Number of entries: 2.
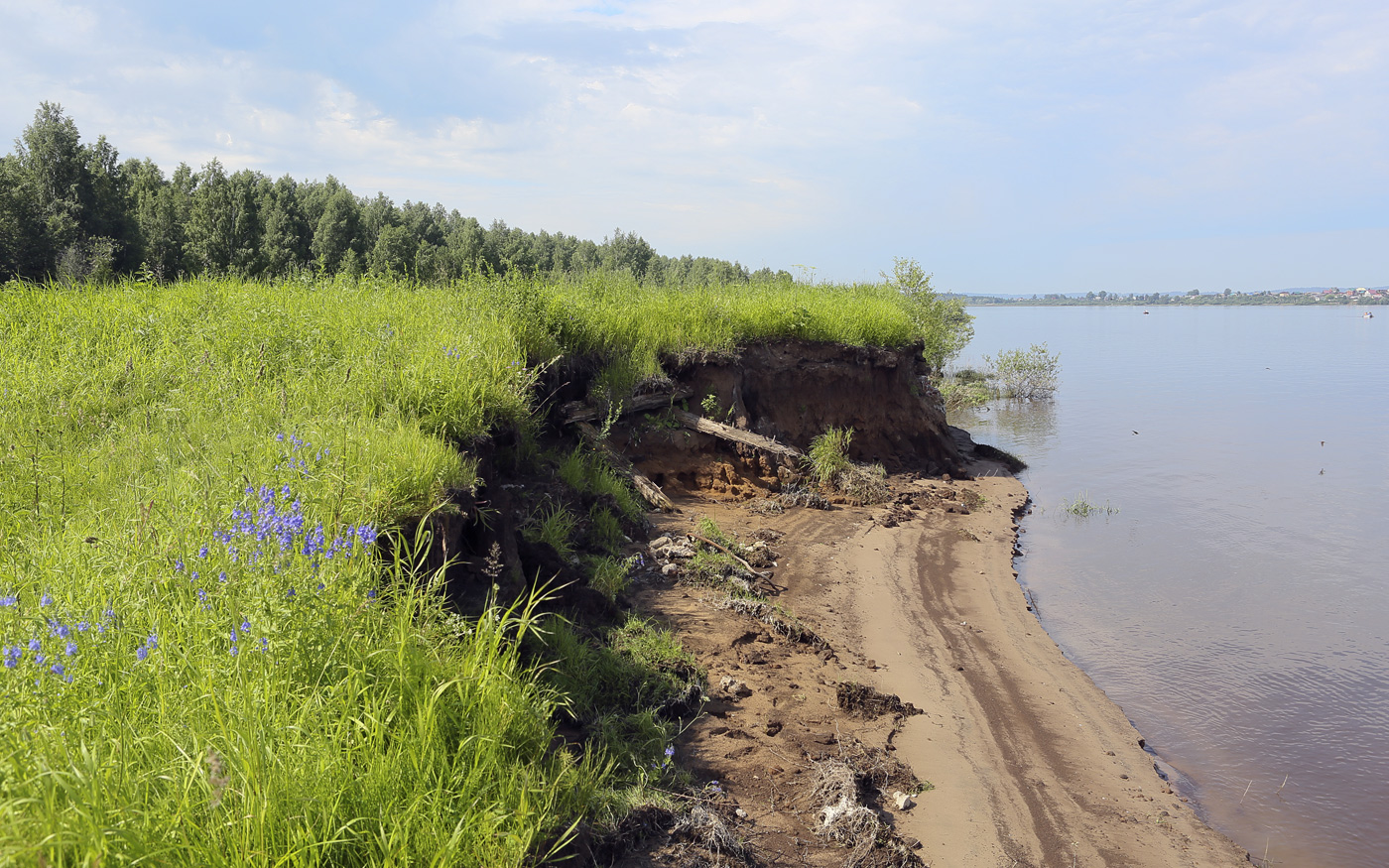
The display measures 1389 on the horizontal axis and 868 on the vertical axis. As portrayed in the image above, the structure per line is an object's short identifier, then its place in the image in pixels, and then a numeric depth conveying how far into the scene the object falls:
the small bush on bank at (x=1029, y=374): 31.25
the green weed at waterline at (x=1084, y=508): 15.05
